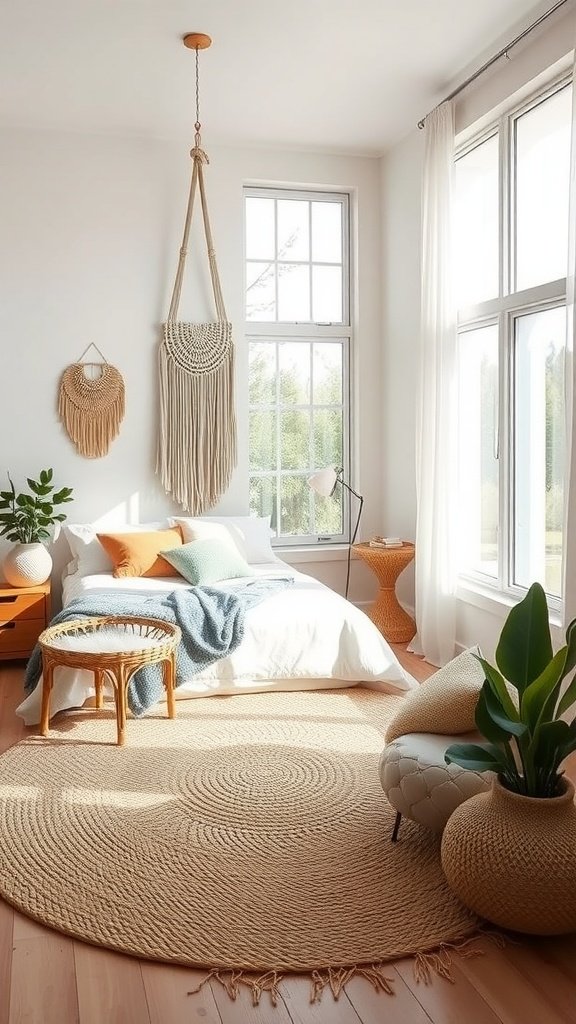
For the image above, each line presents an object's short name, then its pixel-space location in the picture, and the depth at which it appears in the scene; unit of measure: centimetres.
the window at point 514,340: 398
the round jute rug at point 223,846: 224
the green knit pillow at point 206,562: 463
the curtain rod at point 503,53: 363
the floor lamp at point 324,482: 527
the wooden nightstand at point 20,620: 474
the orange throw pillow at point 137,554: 475
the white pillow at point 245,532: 507
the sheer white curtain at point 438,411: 463
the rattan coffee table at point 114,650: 348
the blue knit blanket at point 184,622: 386
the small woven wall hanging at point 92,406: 521
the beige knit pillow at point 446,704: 269
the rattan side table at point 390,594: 512
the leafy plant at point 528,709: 221
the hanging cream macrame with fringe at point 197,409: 535
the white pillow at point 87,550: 493
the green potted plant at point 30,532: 478
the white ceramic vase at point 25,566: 477
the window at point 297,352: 563
